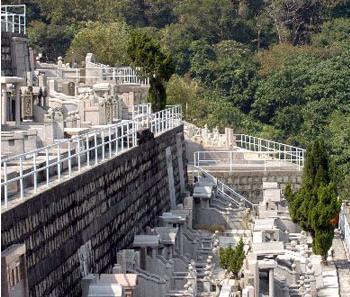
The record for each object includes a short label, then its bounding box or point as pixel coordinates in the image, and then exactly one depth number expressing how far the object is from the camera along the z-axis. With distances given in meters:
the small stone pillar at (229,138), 54.53
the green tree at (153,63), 46.72
